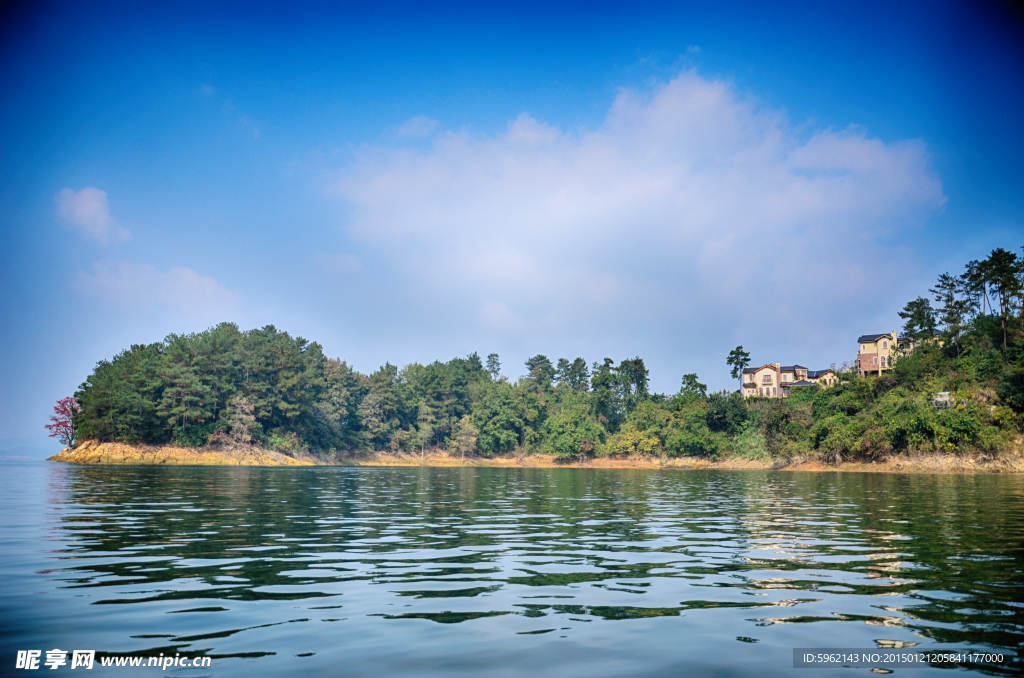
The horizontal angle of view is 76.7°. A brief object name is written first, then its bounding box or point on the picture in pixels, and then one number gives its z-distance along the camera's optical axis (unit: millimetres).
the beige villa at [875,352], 114125
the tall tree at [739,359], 131250
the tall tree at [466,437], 138875
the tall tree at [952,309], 88125
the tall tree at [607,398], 133875
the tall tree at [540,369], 186938
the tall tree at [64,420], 107125
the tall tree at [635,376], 138500
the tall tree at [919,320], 95456
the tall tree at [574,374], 176250
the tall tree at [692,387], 119956
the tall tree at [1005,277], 81062
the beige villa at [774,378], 133988
